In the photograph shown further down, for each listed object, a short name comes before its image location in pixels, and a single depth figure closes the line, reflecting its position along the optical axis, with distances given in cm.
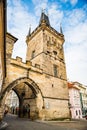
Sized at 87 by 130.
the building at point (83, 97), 3475
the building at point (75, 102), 2917
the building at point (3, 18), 419
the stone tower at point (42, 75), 1387
